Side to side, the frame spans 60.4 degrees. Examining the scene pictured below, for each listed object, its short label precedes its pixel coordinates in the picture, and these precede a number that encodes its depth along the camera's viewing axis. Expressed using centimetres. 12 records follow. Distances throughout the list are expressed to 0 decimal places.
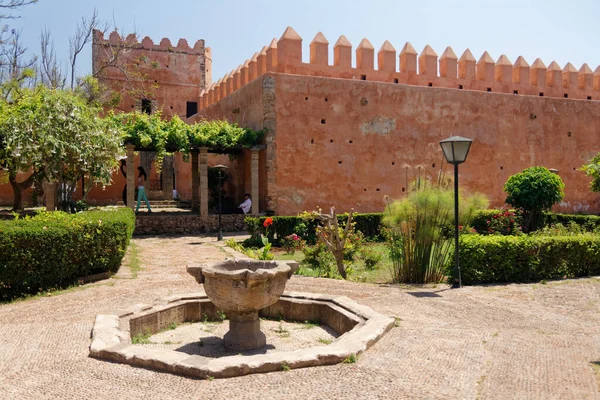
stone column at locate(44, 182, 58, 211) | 1389
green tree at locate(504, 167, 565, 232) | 1320
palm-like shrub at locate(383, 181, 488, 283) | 827
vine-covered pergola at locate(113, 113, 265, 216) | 1486
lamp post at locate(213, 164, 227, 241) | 1360
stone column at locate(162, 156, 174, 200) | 2498
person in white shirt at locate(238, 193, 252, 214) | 1599
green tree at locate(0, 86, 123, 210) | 1115
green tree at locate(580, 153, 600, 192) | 1515
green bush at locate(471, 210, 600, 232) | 1354
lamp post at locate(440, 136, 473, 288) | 774
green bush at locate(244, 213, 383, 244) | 1264
